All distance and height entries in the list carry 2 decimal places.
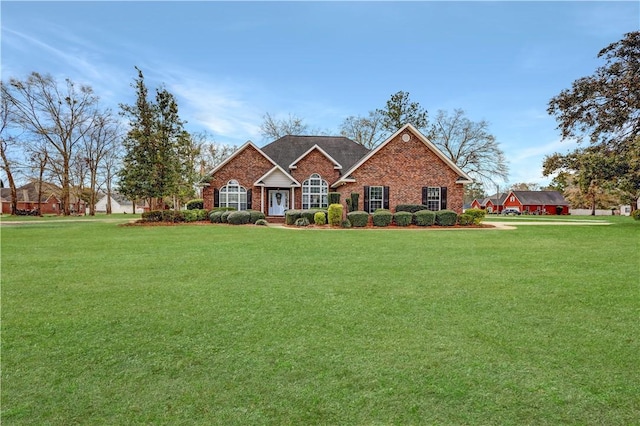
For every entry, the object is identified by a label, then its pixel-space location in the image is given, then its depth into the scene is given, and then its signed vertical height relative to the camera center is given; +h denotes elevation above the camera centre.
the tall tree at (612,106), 20.38 +5.89
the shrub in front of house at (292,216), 21.59 -0.37
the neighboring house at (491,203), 83.12 +1.06
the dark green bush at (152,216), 23.27 -0.30
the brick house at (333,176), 23.64 +2.27
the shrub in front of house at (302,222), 20.60 -0.69
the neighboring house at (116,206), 86.94 +1.32
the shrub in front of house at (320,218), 20.45 -0.47
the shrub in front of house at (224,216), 23.14 -0.35
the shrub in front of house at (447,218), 20.78 -0.55
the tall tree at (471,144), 39.41 +6.95
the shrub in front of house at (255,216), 23.05 -0.36
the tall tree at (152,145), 22.62 +4.07
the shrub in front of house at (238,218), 22.34 -0.46
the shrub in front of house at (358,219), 20.03 -0.54
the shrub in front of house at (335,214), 19.94 -0.26
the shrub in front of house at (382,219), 20.30 -0.56
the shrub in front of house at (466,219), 21.03 -0.63
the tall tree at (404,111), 39.59 +10.44
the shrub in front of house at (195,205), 27.56 +0.43
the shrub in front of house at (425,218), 20.83 -0.54
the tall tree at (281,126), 44.00 +10.00
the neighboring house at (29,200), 62.50 +2.11
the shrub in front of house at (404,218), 20.59 -0.53
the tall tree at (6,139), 34.12 +7.07
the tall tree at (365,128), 41.85 +9.39
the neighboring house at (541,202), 69.44 +0.92
